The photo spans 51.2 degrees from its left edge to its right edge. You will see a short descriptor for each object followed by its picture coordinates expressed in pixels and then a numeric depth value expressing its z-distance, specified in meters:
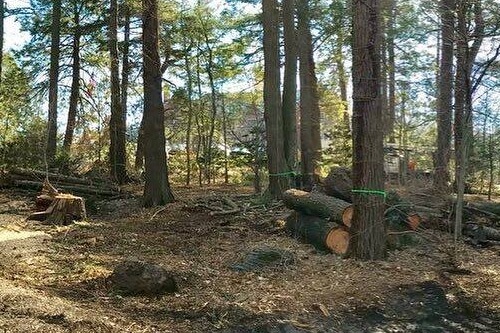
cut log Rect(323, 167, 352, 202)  9.45
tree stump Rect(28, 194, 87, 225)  10.61
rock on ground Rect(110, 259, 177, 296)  5.89
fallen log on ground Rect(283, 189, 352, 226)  7.96
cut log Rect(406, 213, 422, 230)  8.90
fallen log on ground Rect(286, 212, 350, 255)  7.89
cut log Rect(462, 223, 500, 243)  9.00
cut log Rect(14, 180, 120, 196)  14.61
